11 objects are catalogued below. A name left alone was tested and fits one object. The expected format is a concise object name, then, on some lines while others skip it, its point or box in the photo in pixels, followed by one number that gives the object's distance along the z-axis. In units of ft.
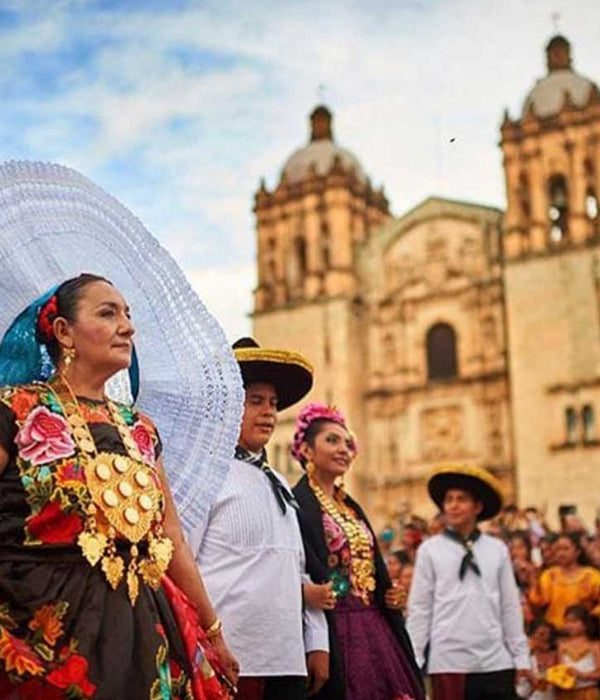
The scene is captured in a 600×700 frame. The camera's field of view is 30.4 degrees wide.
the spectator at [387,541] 45.32
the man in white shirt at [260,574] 11.89
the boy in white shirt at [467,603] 18.21
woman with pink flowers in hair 13.88
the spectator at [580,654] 21.40
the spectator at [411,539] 33.00
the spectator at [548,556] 22.90
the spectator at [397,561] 29.12
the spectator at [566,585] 21.99
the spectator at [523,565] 27.81
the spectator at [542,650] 22.06
